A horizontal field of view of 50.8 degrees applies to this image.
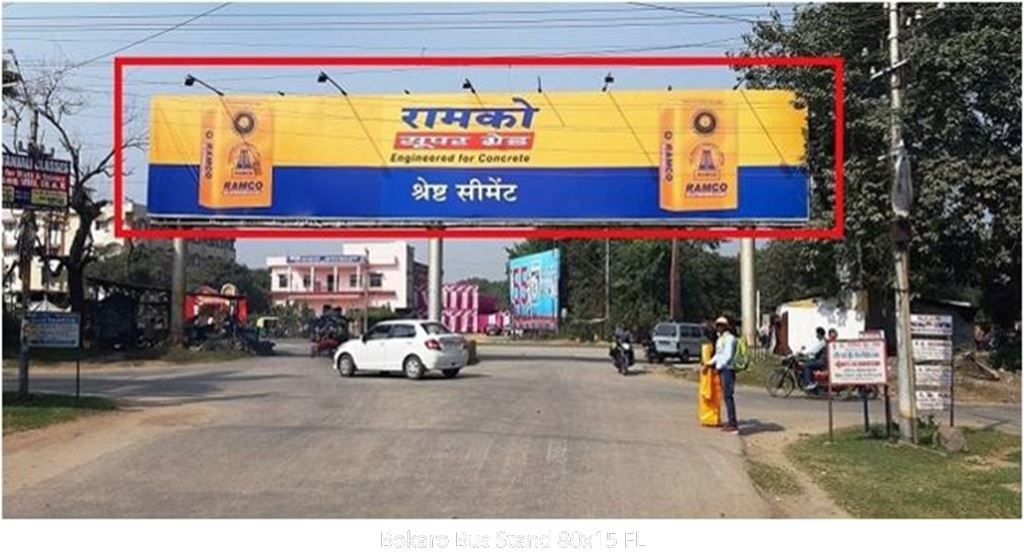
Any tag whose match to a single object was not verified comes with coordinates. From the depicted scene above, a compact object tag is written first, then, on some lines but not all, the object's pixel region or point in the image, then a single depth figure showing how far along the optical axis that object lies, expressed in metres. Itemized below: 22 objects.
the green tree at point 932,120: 21.34
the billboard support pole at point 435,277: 36.41
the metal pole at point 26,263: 17.30
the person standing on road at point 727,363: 15.20
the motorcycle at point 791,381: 22.70
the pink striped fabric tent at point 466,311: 86.81
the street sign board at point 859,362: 14.14
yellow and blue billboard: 29.56
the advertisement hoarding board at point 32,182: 18.20
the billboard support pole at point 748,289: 36.47
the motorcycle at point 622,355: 30.00
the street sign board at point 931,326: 14.61
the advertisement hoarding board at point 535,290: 69.25
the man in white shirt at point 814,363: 22.67
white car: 24.66
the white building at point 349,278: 87.25
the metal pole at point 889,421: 14.43
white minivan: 37.53
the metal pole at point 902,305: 13.86
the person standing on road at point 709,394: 15.74
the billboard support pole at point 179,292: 39.16
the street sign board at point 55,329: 18.11
